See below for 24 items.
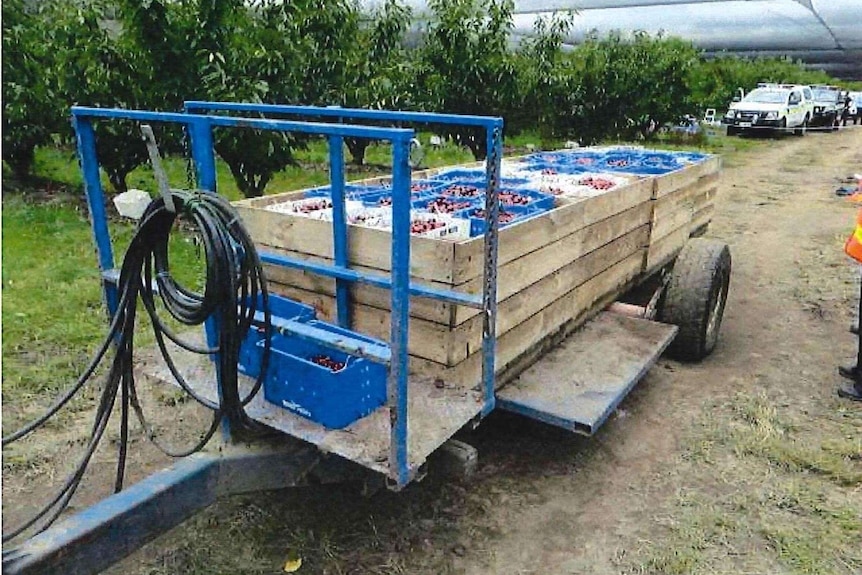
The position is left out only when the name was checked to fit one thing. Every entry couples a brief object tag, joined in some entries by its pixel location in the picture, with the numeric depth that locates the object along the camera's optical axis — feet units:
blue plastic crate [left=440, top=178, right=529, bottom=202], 13.16
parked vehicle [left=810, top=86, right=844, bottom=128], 81.25
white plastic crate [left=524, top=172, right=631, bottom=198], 13.52
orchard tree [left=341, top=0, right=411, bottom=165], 29.35
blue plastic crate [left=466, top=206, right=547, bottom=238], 10.52
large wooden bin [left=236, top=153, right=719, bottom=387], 9.22
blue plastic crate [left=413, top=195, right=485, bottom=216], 11.74
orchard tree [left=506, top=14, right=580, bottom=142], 37.37
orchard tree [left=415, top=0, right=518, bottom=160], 32.40
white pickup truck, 69.10
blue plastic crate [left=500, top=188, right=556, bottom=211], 12.00
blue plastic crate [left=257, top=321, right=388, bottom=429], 8.00
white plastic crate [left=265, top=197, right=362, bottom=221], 10.80
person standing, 13.38
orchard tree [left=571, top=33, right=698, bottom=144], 49.62
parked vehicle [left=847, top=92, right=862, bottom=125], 95.61
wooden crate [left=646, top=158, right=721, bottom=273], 15.56
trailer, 6.91
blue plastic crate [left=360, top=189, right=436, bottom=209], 11.94
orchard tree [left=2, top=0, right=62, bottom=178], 29.07
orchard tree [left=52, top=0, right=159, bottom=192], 23.04
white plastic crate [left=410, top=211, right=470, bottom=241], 10.07
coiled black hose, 6.60
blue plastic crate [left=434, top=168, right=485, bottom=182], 15.19
